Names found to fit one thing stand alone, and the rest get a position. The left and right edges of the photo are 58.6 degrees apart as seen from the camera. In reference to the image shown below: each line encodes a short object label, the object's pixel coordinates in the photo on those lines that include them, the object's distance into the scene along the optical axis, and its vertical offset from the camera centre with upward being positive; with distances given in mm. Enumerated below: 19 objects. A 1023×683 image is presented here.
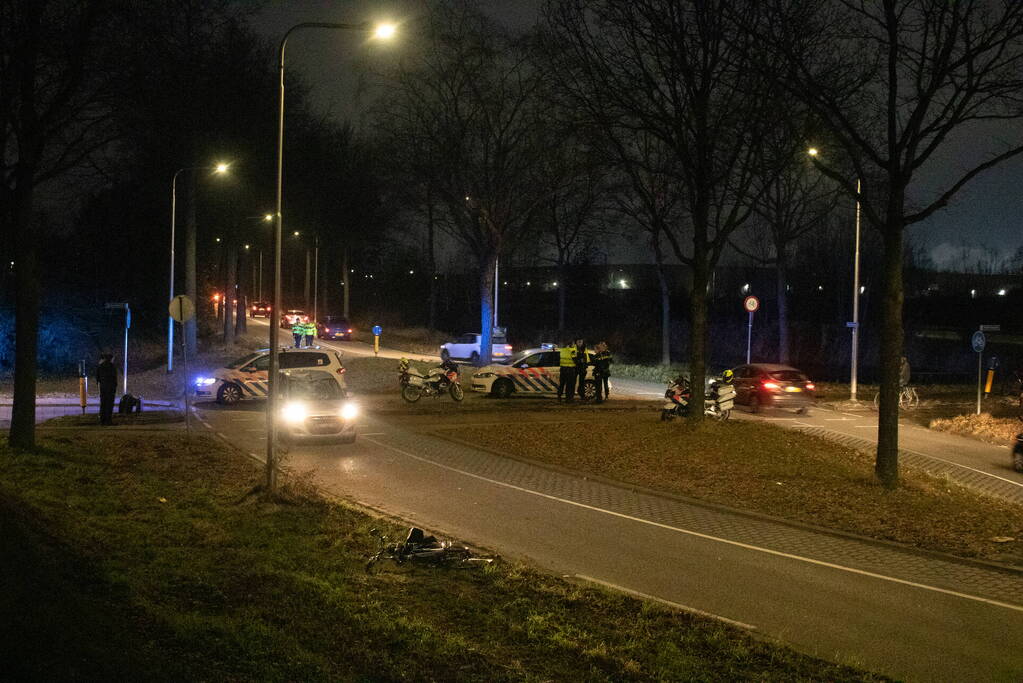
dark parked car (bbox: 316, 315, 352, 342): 68250 +227
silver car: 17953 -1622
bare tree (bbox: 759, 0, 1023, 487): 13023 +3275
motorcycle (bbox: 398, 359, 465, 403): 27578 -1520
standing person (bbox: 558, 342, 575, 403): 26953 -1098
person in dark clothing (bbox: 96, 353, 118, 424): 21234 -1336
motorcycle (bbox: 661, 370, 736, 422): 20891 -1485
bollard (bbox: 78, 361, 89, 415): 25420 -1781
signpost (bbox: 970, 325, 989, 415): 26328 +0
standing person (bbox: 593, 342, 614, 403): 27406 -882
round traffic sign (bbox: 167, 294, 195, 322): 20516 +500
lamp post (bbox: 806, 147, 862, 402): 30516 +482
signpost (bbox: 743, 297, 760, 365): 31300 +1174
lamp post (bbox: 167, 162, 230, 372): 33750 +5389
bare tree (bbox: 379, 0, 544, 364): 35375 +6255
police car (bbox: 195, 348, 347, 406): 26531 -1230
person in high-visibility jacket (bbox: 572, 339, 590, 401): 27078 -765
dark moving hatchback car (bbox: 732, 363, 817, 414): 26750 -1501
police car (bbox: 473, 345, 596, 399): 29266 -1327
